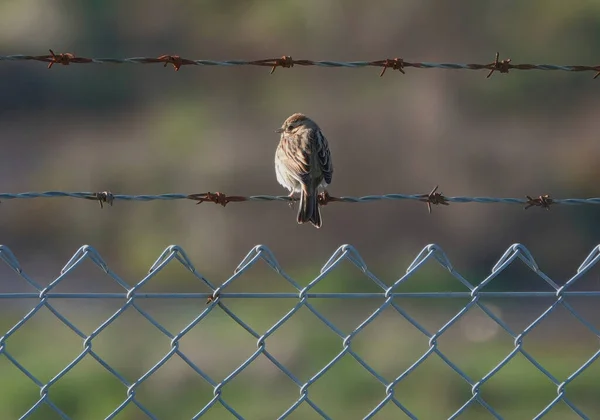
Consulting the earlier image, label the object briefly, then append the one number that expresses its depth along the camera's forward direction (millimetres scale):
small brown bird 13711
